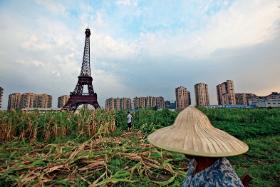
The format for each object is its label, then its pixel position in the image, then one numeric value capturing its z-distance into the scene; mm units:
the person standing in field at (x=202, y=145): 1465
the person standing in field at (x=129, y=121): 9905
